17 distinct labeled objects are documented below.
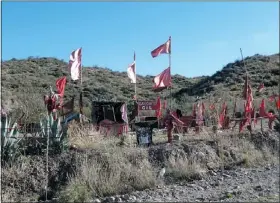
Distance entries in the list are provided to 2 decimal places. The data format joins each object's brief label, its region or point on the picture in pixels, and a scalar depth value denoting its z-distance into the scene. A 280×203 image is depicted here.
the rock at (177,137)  16.02
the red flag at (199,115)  18.25
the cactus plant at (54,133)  13.79
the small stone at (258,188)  11.45
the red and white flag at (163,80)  18.42
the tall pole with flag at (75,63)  18.92
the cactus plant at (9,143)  12.92
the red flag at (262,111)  19.54
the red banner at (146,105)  22.02
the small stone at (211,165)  14.25
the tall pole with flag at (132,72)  20.95
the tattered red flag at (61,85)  17.59
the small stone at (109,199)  11.22
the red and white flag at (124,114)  17.51
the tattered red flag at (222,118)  18.10
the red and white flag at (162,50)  18.75
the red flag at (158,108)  21.30
